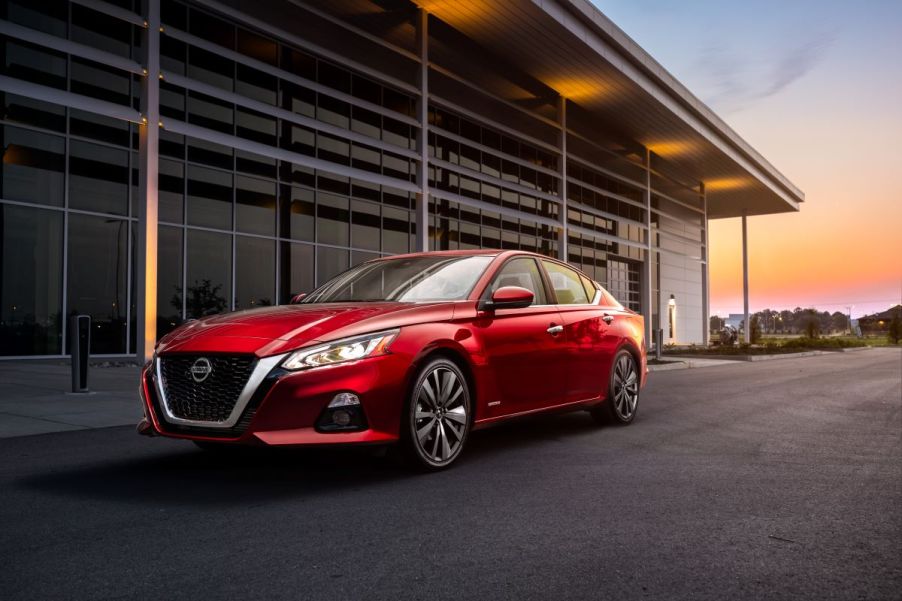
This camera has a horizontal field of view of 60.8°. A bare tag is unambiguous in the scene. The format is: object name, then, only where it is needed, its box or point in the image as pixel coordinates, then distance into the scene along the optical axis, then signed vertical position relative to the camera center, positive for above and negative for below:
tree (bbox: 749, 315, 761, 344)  50.84 -0.21
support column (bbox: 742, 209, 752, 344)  46.91 +2.71
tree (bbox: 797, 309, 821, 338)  51.85 +0.11
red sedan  4.48 -0.21
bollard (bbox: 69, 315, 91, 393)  9.98 -0.23
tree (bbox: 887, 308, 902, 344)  59.38 -0.31
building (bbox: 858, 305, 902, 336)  142.62 +0.48
